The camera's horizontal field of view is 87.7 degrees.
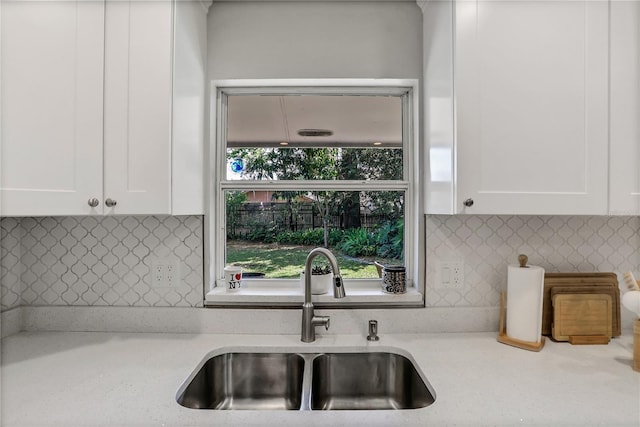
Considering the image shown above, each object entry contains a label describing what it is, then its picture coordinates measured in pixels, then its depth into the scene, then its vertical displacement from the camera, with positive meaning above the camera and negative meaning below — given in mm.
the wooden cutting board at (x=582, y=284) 1458 -317
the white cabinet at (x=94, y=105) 1044 +358
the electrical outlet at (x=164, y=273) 1538 -294
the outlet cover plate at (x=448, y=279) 1544 -312
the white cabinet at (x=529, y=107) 1214 +386
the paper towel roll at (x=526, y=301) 1341 -362
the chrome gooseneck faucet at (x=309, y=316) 1398 -446
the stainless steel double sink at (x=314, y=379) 1356 -695
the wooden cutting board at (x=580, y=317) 1400 -440
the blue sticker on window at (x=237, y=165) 1695 +226
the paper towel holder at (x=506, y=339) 1325 -526
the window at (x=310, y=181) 1668 +146
